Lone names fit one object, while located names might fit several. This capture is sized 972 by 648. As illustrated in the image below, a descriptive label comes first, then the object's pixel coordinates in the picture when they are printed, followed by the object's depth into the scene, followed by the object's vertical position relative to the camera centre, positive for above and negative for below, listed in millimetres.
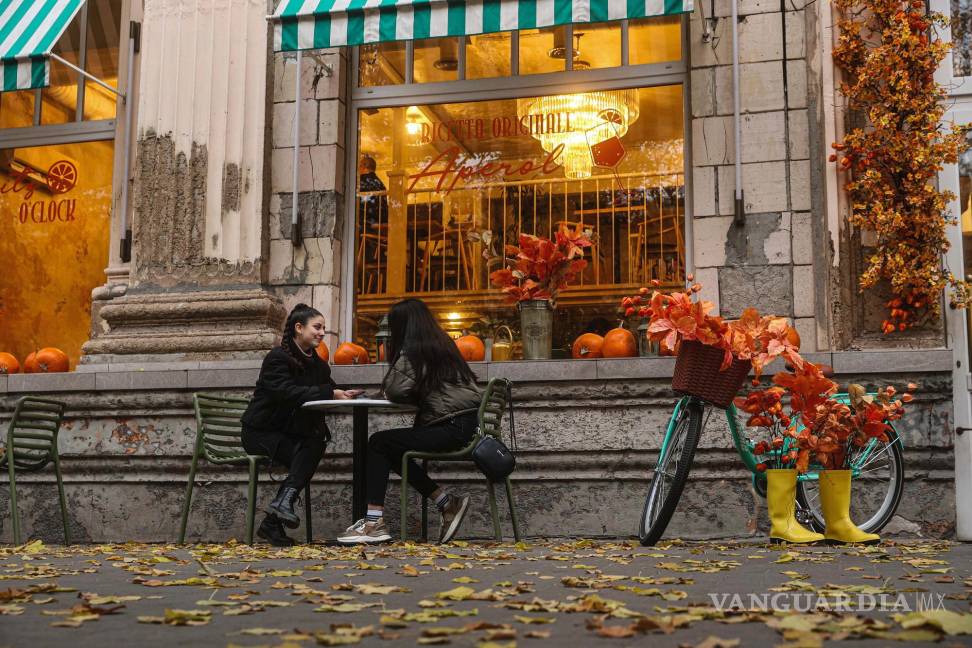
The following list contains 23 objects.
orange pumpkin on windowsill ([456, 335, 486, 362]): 7633 +348
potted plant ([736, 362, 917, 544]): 5648 -172
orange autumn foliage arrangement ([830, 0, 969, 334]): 7262 +1607
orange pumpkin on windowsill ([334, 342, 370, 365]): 7781 +319
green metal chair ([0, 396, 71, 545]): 6875 -280
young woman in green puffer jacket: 6234 +19
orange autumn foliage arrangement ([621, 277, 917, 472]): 5512 +28
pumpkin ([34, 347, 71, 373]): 8383 +286
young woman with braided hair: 6371 -57
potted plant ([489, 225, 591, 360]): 7383 +807
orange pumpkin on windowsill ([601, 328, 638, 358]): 7359 +364
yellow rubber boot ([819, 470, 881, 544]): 5668 -512
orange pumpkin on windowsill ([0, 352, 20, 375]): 8398 +264
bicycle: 5578 -363
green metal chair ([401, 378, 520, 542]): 6160 -161
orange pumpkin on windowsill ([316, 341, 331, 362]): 7910 +338
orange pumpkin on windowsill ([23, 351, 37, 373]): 8398 +270
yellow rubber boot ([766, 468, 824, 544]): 5609 -517
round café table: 6257 -246
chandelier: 8344 +2056
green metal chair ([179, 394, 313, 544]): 6449 -238
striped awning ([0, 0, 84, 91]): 8203 +2635
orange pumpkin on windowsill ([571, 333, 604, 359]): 7559 +366
